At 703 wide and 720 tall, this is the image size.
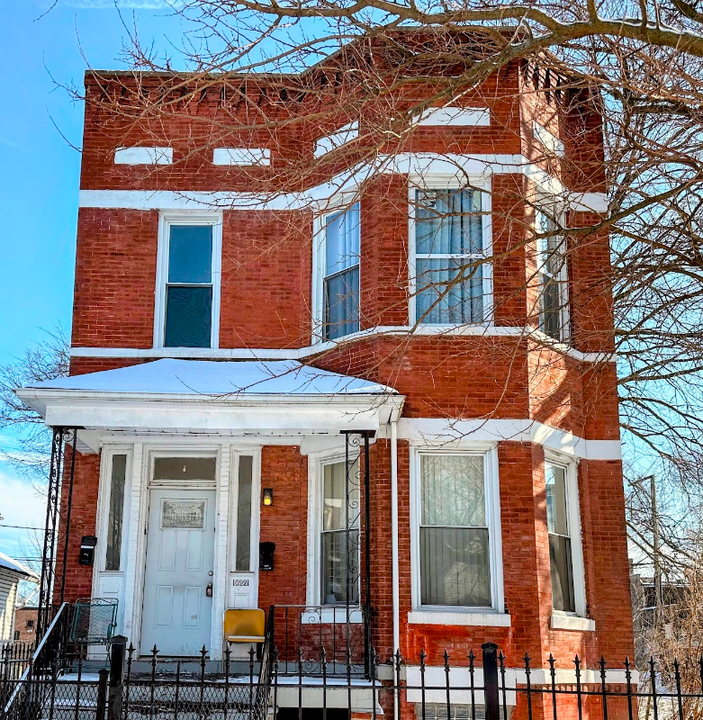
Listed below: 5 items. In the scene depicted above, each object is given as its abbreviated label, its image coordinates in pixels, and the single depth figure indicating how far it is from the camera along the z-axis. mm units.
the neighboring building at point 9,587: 30469
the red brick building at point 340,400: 11289
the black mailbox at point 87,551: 12211
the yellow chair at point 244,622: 11641
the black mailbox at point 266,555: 12148
